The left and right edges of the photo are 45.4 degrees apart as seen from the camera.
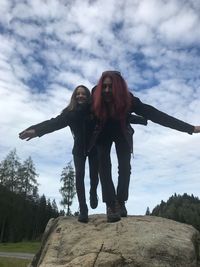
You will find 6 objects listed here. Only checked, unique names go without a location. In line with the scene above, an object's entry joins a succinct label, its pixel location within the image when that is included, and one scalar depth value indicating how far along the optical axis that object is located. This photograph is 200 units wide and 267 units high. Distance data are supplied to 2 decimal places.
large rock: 2.97
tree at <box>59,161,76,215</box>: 31.70
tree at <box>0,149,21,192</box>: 33.87
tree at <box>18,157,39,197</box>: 34.95
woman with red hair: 3.51
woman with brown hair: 3.62
